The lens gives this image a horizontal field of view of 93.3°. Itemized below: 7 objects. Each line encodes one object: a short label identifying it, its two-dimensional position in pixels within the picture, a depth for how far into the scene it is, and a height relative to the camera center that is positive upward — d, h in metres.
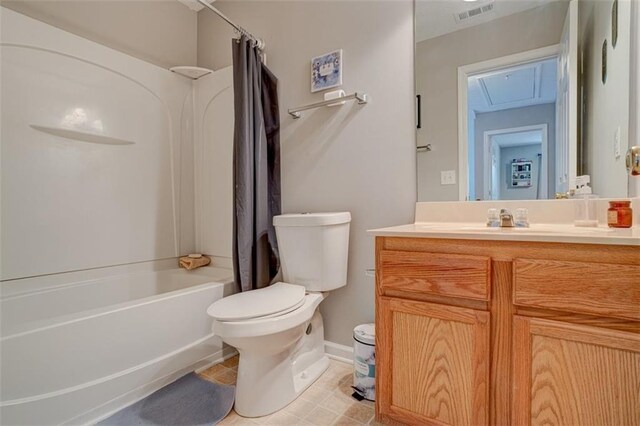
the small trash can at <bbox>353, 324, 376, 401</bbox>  1.40 -0.76
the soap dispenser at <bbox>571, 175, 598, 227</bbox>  1.13 -0.01
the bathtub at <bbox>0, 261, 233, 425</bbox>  1.10 -0.58
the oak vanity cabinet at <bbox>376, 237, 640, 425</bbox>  0.77 -0.39
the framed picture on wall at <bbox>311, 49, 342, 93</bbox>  1.74 +0.79
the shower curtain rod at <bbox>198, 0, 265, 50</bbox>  1.66 +1.06
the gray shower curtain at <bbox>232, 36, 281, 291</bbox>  1.70 +0.18
